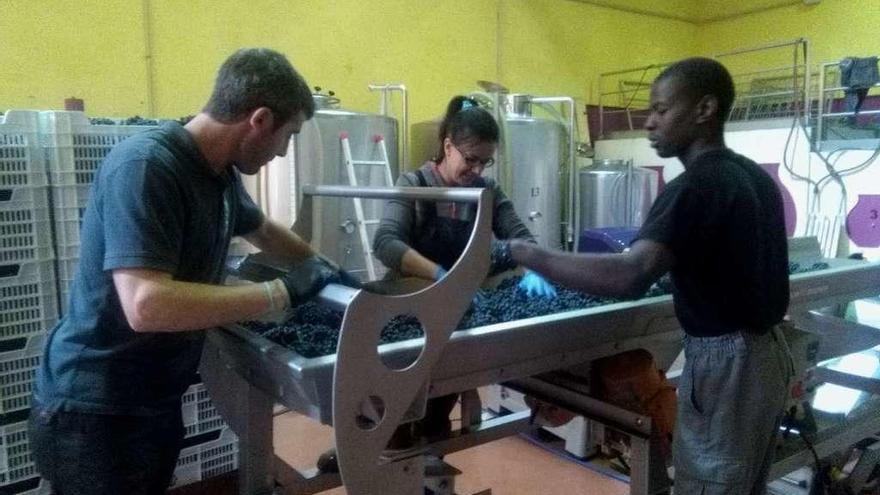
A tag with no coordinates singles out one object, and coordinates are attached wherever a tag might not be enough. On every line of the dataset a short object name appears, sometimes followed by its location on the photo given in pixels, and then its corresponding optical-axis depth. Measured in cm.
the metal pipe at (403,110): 440
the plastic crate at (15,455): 179
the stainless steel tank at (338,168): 363
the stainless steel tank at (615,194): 498
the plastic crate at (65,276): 184
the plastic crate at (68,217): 183
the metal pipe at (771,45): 429
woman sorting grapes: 193
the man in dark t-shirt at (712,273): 137
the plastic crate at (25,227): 175
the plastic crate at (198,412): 198
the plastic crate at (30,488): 181
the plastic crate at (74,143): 181
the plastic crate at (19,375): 177
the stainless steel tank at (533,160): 444
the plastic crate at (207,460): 200
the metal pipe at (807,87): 435
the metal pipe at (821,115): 423
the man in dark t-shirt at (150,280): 113
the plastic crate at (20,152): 176
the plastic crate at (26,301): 175
